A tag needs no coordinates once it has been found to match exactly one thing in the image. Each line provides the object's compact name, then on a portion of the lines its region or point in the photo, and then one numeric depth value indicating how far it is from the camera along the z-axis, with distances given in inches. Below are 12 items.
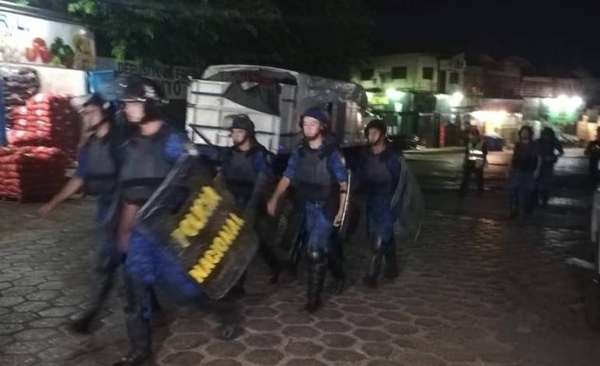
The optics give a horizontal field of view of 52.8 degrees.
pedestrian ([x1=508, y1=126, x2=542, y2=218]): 428.1
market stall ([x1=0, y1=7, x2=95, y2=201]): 409.4
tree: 525.3
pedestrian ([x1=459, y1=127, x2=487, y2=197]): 593.4
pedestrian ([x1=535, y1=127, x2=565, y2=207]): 465.9
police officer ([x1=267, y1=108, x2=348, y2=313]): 203.5
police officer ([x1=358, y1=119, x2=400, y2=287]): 241.0
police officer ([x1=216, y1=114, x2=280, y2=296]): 227.0
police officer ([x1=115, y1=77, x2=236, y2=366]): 154.7
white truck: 502.3
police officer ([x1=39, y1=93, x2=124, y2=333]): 186.9
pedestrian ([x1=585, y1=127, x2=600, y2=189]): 600.2
